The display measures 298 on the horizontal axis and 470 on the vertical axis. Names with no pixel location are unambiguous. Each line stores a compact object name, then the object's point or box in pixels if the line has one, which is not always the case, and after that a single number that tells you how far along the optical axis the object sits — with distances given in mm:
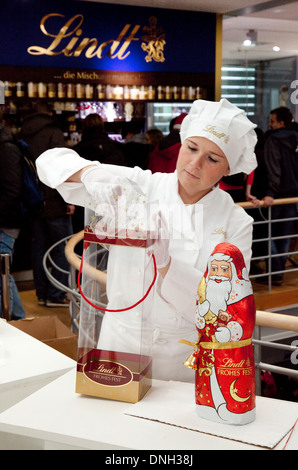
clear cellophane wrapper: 1370
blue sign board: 6973
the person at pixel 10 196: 4465
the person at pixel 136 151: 7359
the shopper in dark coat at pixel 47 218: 5707
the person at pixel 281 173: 5930
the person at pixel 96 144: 5863
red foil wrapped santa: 1245
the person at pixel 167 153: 5121
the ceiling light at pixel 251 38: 10105
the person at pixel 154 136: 7277
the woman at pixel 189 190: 1665
